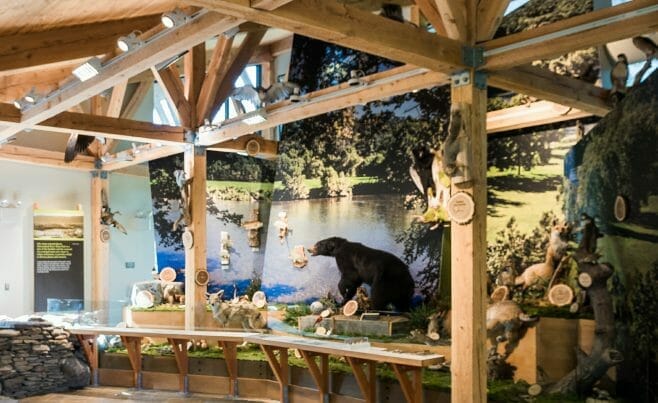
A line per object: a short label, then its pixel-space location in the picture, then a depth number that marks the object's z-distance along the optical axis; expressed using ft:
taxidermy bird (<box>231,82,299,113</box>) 26.55
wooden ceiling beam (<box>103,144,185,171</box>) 34.31
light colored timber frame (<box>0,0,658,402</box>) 15.05
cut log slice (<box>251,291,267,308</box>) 32.12
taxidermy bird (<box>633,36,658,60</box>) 20.95
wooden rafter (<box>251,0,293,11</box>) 13.60
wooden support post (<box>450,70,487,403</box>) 17.43
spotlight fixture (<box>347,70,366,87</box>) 22.41
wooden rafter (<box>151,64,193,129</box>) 29.76
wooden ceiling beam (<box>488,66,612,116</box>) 18.79
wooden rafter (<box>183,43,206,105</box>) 30.99
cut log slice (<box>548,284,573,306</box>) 22.47
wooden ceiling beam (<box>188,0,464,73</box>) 14.12
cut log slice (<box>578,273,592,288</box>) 20.67
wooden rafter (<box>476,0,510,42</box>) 17.47
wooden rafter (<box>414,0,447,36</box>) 18.42
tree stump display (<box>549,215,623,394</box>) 20.42
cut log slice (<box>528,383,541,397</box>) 21.72
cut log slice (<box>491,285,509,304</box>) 23.71
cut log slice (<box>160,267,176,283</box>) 38.52
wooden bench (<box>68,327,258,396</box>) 28.63
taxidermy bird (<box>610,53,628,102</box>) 22.01
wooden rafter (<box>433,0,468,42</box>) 17.33
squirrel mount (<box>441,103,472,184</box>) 17.53
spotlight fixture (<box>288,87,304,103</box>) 25.64
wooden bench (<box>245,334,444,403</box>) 21.18
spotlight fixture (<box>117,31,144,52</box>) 20.83
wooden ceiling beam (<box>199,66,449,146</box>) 20.43
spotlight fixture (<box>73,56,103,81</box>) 22.08
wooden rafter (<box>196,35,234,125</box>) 30.32
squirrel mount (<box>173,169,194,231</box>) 30.48
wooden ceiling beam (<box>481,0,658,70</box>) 15.03
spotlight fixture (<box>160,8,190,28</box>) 18.65
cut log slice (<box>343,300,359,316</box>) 27.81
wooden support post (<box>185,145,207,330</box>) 30.58
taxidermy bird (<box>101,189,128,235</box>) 43.04
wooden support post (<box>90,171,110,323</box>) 43.60
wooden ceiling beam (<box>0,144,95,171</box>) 38.78
